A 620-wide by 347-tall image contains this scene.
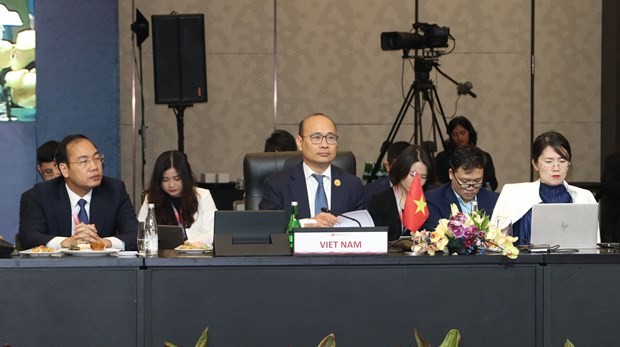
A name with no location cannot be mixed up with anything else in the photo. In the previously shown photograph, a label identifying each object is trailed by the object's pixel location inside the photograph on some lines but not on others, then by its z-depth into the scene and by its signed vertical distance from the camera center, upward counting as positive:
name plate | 5.74 -0.33
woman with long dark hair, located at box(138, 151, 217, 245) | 8.18 -0.26
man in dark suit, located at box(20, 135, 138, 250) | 7.15 -0.25
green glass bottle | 6.38 -0.28
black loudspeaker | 11.49 +0.62
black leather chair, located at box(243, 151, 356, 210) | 7.79 -0.09
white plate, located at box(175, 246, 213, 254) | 5.96 -0.38
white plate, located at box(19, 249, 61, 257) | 5.86 -0.38
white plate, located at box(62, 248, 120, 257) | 5.83 -0.38
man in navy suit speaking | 7.32 -0.15
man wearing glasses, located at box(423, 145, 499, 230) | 7.32 -0.19
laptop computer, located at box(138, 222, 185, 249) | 6.70 -0.37
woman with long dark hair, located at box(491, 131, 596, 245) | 6.91 -0.18
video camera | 11.10 +0.76
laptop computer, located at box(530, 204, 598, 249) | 6.03 -0.28
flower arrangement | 5.71 -0.31
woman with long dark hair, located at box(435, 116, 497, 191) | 11.18 +0.06
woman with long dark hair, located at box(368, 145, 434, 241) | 7.85 -0.22
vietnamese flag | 6.27 -0.24
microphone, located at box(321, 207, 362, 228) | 6.15 -0.27
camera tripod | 11.14 +0.43
